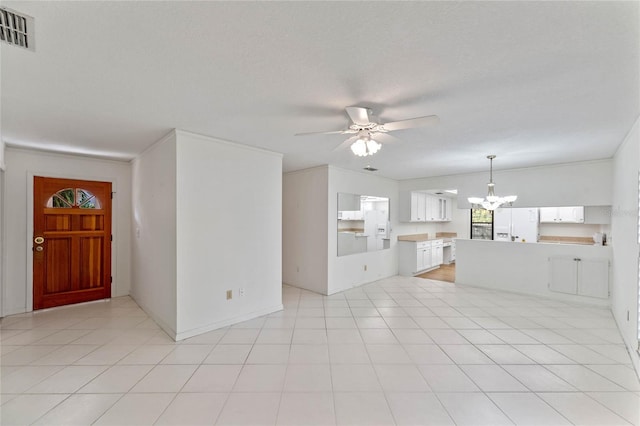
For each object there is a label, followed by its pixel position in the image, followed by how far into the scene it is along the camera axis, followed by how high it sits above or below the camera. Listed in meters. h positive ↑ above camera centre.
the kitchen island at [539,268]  4.46 -1.00
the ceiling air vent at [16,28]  1.34 +0.97
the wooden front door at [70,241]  4.15 -0.49
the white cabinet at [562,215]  5.62 +0.01
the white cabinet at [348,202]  5.39 +0.25
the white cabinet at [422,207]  6.83 +0.20
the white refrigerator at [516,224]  6.24 -0.23
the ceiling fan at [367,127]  2.08 +0.75
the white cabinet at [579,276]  4.40 -1.04
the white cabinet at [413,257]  6.73 -1.10
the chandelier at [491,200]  4.42 +0.26
